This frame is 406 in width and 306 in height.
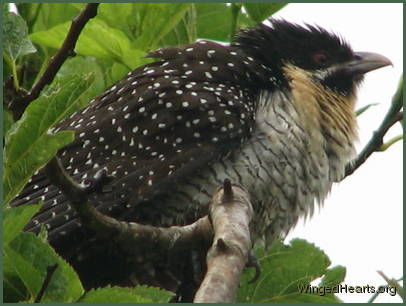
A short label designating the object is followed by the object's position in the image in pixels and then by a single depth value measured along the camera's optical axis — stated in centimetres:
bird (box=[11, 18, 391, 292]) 870
